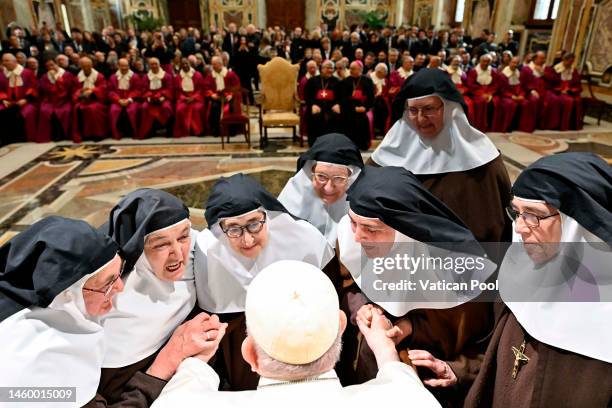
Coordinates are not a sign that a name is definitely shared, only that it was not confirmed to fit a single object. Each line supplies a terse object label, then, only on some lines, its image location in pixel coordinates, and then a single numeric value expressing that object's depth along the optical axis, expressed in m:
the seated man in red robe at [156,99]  8.30
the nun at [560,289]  1.29
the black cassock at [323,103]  7.68
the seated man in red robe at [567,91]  8.72
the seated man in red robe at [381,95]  8.45
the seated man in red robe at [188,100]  8.42
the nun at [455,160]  2.59
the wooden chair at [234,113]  7.61
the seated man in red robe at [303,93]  7.86
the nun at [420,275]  1.66
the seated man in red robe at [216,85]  8.41
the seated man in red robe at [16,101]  7.93
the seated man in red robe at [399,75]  8.47
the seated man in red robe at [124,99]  8.20
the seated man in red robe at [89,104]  8.14
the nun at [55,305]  1.21
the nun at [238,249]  1.91
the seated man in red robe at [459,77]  8.52
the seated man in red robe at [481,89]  8.59
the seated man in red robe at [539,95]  8.73
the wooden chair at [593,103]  8.74
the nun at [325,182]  2.47
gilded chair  8.41
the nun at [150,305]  1.63
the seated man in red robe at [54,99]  8.11
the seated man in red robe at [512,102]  8.64
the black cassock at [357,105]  7.69
